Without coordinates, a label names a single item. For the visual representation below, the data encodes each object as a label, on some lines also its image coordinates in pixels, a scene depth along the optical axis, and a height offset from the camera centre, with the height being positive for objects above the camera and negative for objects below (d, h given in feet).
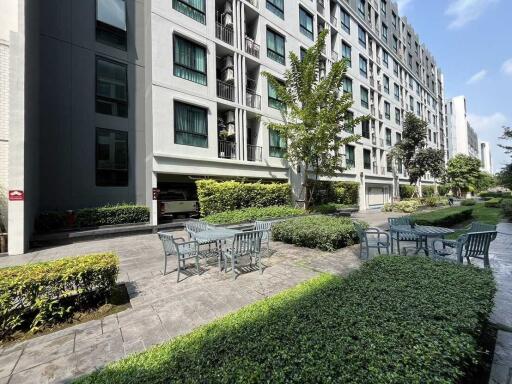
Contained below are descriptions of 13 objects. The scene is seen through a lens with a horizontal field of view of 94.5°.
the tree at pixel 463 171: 126.00 +11.01
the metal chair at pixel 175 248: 18.02 -3.98
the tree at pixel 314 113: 43.57 +15.12
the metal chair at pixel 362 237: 21.91 -4.13
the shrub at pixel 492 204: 73.87 -4.11
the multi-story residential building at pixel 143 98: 33.84 +16.91
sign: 24.90 +0.60
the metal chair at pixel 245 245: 18.19 -3.90
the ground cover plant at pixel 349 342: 5.03 -3.71
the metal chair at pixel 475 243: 17.02 -3.81
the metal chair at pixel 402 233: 22.09 -3.40
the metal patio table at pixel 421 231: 20.21 -3.40
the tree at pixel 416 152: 76.43 +13.35
